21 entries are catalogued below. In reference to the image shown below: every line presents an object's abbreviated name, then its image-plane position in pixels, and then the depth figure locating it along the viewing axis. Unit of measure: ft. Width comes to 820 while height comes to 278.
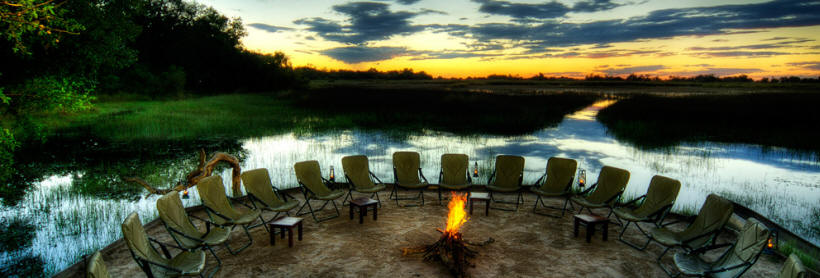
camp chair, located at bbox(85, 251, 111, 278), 8.90
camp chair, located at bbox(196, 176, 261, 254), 17.58
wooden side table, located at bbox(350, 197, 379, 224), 19.83
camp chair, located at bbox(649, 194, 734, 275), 15.19
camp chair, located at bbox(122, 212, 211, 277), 11.91
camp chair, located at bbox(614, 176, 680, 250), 18.29
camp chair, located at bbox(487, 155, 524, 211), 24.04
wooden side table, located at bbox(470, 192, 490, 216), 20.89
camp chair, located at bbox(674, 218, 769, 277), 12.16
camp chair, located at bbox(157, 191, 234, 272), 14.94
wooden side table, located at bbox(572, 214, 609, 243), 17.66
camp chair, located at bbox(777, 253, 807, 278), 9.21
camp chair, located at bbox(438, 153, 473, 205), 24.77
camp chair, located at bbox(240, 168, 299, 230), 19.71
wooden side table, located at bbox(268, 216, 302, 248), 16.79
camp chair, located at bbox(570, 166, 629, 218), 20.79
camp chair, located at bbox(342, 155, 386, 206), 23.89
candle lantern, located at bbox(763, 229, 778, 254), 15.07
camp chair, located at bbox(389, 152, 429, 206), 25.07
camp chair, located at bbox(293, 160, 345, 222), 22.33
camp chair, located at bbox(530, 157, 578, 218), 22.85
